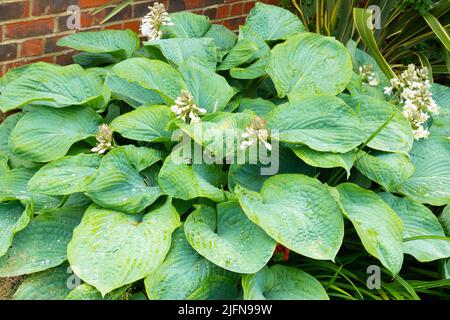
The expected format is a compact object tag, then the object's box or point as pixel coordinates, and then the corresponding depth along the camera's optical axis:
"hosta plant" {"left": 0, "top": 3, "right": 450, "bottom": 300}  2.04
